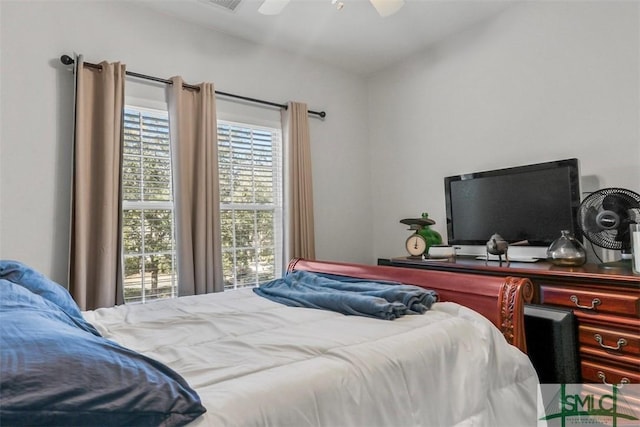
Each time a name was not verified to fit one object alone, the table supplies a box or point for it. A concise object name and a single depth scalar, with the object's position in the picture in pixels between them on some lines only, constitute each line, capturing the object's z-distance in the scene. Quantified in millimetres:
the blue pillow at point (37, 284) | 1467
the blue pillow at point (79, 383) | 627
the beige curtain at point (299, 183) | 3352
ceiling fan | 1922
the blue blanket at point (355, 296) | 1550
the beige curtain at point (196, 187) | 2738
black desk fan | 2020
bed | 707
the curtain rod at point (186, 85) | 2426
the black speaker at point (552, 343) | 1564
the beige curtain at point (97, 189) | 2359
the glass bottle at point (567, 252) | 2082
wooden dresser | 1675
